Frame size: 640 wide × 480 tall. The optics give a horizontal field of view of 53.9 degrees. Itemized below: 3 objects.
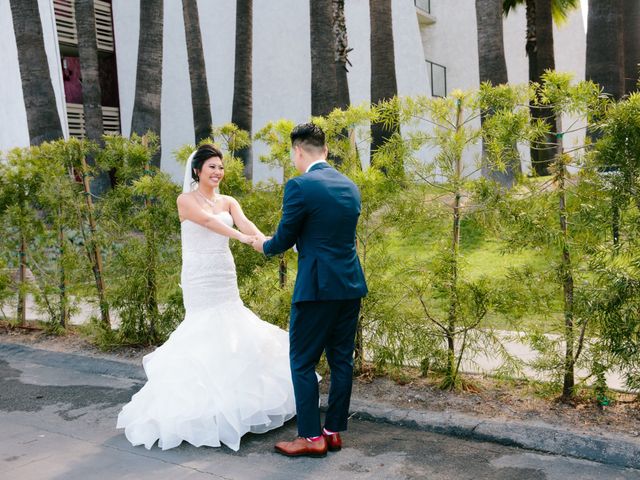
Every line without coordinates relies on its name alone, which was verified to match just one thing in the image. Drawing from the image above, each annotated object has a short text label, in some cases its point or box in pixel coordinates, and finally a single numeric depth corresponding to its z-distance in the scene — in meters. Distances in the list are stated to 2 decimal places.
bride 4.52
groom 4.13
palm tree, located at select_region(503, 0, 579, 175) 17.94
